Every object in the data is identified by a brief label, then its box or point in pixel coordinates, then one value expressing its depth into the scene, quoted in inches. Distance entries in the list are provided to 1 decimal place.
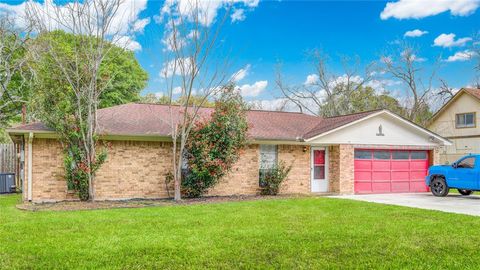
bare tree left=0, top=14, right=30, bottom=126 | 989.8
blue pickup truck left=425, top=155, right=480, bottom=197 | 662.5
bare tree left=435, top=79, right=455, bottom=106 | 1525.6
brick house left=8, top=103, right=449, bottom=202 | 615.2
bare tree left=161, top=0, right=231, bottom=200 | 643.5
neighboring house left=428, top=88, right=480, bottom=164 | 1151.0
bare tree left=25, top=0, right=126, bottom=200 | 593.9
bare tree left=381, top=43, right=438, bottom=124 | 1540.4
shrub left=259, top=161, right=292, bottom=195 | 718.5
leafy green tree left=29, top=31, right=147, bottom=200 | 588.7
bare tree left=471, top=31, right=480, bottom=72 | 1485.0
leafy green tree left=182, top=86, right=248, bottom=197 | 640.4
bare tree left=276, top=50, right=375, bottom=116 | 1587.1
